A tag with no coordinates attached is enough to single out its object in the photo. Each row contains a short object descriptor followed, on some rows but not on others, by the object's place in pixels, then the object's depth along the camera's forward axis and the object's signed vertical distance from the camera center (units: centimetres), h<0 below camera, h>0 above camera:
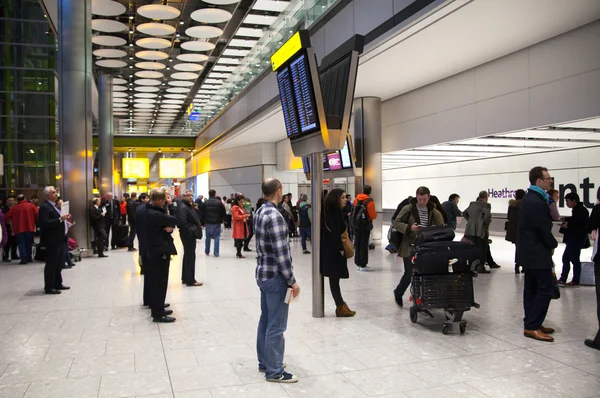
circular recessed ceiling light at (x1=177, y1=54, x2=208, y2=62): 2150 +553
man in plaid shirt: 409 -68
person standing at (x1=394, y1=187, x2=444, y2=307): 677 -42
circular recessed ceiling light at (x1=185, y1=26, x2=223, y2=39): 1789 +552
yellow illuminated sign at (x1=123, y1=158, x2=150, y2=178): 3291 +142
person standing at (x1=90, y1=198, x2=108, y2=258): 1348 -90
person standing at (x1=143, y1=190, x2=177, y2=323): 632 -75
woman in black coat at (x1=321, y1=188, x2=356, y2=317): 645 -73
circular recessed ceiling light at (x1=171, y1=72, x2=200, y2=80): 2448 +545
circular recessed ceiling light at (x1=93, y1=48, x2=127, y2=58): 2094 +563
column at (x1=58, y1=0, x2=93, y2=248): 1345 +206
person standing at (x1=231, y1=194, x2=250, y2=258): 1338 -96
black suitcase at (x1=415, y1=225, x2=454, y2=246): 602 -55
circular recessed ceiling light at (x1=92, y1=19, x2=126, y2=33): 1739 +565
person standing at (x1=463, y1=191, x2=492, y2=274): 1011 -72
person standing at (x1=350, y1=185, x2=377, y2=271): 1074 -81
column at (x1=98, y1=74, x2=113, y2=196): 2606 +314
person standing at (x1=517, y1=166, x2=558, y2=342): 536 -66
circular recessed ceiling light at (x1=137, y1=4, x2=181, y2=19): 1582 +553
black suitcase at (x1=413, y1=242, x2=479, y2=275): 581 -80
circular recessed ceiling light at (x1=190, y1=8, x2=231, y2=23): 1625 +556
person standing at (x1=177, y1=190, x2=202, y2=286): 863 -73
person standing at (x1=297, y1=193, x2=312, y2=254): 1417 -93
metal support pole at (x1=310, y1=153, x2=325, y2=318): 651 -69
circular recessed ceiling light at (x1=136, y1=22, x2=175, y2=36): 1770 +558
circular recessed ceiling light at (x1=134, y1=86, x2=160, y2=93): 2801 +554
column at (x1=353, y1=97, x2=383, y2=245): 1598 +146
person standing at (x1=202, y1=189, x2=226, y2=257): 1285 -59
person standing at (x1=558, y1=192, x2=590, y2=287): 888 -88
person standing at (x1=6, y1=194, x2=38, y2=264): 1254 -76
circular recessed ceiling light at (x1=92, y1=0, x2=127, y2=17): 1580 +569
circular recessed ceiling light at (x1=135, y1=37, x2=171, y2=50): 1933 +555
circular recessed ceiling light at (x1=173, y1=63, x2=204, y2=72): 2291 +547
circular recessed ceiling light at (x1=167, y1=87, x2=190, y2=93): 2819 +550
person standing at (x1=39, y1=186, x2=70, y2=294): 808 -72
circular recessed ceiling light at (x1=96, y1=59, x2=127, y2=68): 2262 +561
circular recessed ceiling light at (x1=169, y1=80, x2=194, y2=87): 2639 +550
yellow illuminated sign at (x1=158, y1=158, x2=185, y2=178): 3397 +145
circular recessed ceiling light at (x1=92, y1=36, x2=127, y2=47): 1934 +566
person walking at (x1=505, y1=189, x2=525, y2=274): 1024 -69
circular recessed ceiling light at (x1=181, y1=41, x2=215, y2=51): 1961 +551
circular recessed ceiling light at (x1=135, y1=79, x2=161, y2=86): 2622 +553
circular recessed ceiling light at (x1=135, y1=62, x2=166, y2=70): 2261 +550
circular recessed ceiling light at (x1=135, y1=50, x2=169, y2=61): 2089 +550
